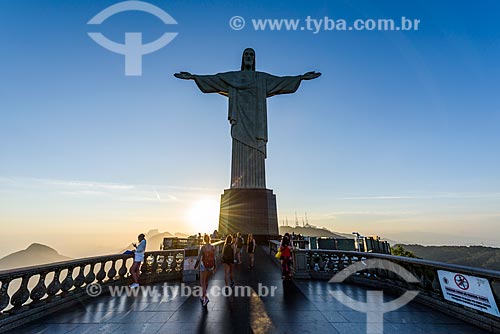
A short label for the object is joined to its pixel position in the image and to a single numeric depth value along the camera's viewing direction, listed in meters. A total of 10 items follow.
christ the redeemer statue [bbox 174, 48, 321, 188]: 26.20
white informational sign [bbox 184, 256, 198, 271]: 9.75
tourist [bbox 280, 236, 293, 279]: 9.16
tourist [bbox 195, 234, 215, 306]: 6.68
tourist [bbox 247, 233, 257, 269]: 12.05
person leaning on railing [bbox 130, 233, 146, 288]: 8.13
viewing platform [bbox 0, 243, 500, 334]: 4.95
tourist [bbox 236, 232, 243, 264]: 13.98
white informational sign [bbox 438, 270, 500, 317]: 4.91
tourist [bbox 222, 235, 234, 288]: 7.61
